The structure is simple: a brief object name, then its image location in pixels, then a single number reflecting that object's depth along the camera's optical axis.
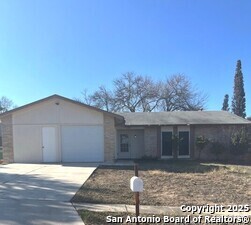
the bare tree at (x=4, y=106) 43.84
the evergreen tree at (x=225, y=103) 41.68
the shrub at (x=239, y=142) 15.91
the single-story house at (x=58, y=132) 13.66
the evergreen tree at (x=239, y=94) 32.93
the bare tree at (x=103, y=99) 32.24
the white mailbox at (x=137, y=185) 4.09
